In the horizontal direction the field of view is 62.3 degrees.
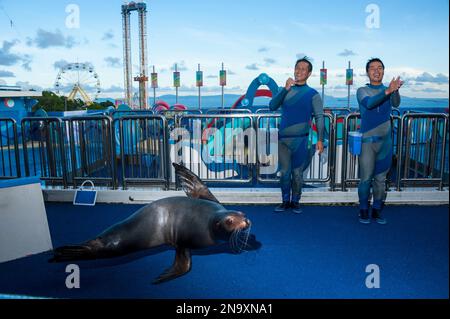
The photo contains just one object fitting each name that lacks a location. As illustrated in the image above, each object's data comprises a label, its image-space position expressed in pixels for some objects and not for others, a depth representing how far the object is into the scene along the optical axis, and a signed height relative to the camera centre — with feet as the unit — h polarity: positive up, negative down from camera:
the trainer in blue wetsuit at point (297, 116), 17.18 -0.61
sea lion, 11.35 -4.03
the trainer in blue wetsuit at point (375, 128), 15.88 -1.10
